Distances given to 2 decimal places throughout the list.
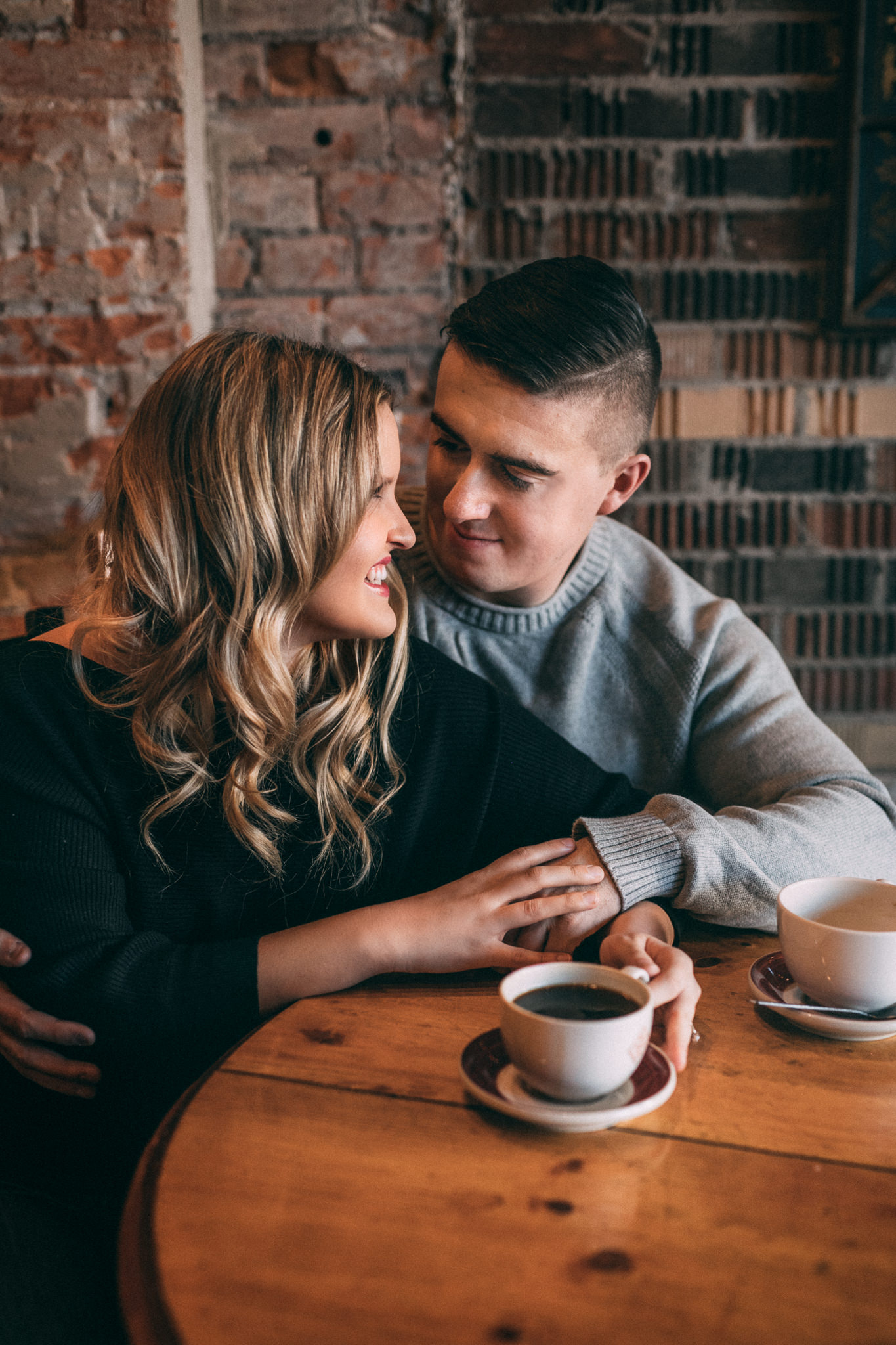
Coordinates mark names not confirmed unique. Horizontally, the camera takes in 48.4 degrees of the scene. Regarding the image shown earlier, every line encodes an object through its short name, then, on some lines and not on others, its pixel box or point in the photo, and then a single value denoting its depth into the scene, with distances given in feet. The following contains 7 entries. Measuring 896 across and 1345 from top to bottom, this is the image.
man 3.62
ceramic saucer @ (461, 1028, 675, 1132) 2.25
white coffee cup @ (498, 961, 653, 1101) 2.20
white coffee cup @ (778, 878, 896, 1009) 2.66
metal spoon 2.77
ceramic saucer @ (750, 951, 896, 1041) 2.70
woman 3.16
